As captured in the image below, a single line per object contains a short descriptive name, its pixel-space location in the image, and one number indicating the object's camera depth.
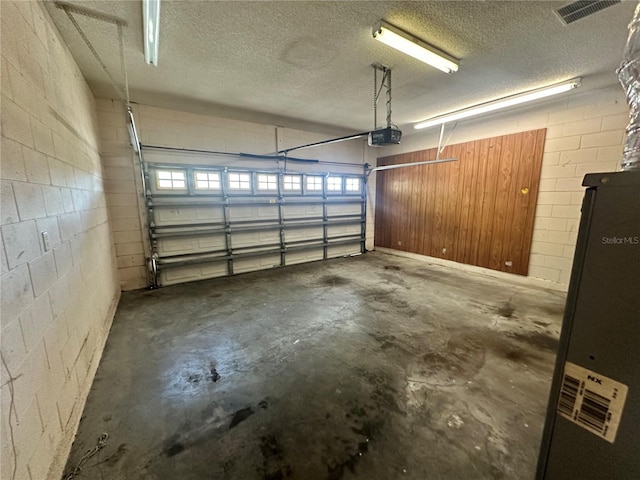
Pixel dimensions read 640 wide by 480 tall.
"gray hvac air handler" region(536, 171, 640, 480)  0.69
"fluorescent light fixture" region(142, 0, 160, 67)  1.75
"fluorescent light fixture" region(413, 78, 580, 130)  3.24
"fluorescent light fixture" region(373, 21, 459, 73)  2.19
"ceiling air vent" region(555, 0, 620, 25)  1.91
